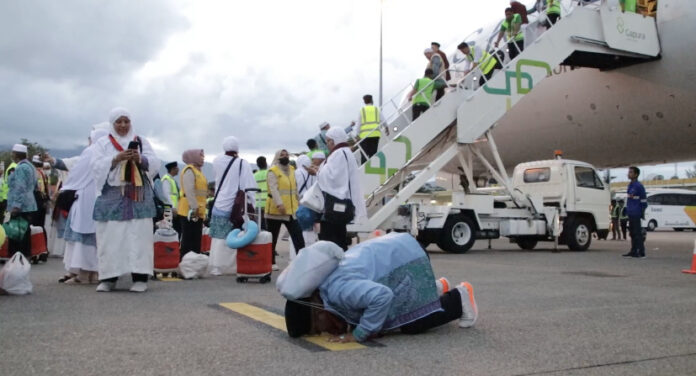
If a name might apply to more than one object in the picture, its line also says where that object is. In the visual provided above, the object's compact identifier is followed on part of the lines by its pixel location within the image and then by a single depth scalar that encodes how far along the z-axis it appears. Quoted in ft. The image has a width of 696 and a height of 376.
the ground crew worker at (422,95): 40.34
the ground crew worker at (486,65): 40.65
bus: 116.98
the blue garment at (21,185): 29.17
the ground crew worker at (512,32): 41.57
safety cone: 27.72
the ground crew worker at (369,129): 37.82
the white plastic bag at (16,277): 18.28
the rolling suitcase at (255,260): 23.27
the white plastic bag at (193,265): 24.66
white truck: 39.81
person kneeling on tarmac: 11.94
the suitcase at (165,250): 24.18
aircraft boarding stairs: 37.35
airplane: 41.06
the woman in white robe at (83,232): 22.35
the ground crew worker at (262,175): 38.34
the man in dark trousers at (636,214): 37.86
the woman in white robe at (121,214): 19.67
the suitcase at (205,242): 37.12
